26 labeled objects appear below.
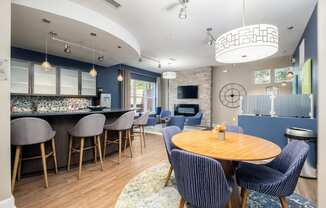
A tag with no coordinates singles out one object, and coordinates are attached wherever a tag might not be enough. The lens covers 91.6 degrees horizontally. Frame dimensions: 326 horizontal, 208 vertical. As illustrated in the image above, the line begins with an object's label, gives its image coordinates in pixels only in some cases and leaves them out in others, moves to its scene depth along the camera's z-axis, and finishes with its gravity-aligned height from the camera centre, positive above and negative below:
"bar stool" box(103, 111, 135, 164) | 3.00 -0.40
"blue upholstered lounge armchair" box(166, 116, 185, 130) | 4.46 -0.48
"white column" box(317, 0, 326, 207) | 0.96 +0.01
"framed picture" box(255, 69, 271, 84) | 6.17 +1.12
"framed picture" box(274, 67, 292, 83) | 5.81 +1.11
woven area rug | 1.81 -1.14
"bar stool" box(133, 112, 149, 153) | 3.84 -0.41
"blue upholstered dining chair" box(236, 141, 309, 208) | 1.32 -0.69
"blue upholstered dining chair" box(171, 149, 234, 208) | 1.08 -0.54
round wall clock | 6.84 +0.47
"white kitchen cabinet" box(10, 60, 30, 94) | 3.83 +0.67
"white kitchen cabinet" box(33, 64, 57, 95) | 4.24 +0.64
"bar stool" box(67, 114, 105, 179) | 2.45 -0.39
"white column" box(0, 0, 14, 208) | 1.60 -0.04
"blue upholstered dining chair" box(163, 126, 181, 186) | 2.05 -0.43
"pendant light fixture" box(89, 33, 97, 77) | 3.20 +1.41
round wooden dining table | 1.35 -0.43
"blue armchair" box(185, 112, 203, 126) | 6.68 -0.70
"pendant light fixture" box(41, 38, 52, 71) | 3.29 +1.30
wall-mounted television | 7.87 +0.64
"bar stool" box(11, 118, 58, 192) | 1.92 -0.37
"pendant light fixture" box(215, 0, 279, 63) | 1.54 +0.64
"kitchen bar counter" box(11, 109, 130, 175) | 2.38 -0.66
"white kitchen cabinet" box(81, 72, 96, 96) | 5.32 +0.68
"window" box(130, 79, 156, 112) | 7.62 +0.46
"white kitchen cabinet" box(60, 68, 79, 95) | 4.77 +0.69
